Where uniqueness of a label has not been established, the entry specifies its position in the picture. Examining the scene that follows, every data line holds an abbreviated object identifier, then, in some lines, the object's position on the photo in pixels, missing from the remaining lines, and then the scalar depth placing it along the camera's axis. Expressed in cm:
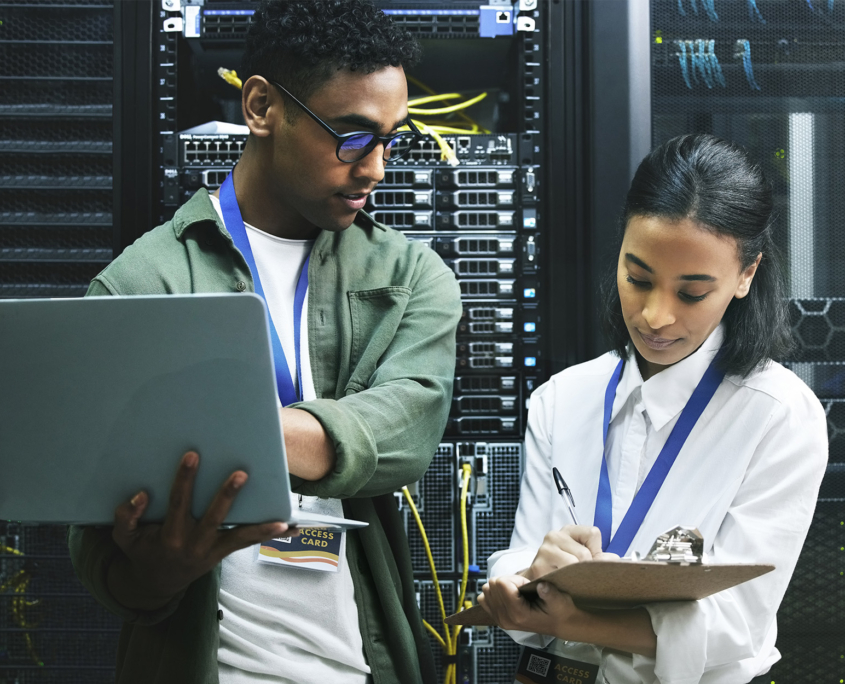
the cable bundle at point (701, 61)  173
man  112
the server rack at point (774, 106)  171
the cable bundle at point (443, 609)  170
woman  113
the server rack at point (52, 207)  170
